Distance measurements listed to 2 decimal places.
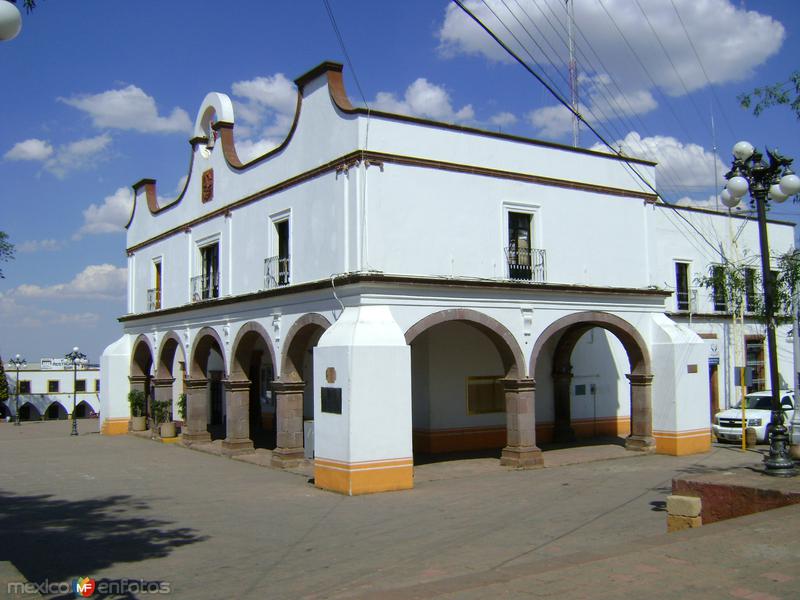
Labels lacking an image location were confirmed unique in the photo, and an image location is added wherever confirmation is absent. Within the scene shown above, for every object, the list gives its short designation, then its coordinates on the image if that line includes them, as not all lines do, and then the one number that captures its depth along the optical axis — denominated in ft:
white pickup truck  67.00
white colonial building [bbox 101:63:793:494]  49.03
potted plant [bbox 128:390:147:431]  88.53
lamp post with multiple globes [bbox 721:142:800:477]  41.75
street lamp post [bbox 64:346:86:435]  106.78
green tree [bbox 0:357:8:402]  135.95
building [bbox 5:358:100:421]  204.13
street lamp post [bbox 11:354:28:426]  149.69
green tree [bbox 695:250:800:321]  74.23
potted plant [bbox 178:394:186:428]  85.56
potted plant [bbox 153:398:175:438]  80.12
